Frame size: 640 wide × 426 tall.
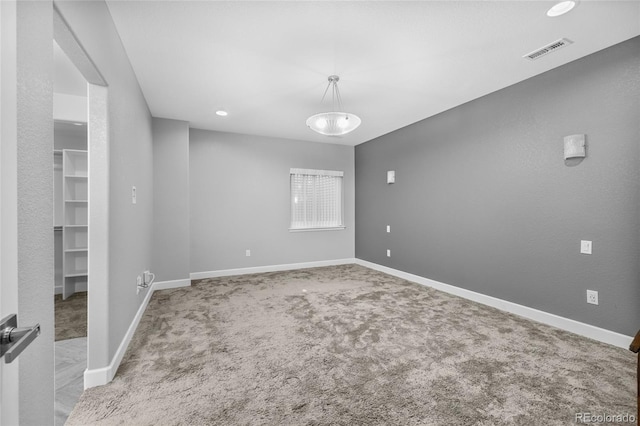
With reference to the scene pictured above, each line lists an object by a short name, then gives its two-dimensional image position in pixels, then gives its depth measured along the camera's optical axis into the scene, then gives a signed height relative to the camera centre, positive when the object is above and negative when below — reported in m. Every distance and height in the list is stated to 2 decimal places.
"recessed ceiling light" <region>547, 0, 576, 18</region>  1.98 +1.44
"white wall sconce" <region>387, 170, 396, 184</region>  5.12 +0.63
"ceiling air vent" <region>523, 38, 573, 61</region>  2.44 +1.45
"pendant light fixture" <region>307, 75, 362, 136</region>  2.92 +0.94
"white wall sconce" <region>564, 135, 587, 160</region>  2.70 +0.61
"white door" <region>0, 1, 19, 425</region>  0.71 +0.03
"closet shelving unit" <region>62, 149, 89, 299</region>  3.95 -0.10
